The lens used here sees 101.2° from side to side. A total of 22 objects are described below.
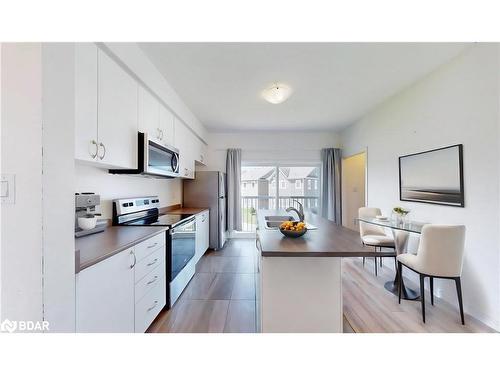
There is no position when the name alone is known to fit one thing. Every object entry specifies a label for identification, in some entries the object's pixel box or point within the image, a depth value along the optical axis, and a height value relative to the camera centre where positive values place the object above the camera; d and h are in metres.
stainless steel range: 2.08 -0.45
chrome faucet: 1.82 -0.23
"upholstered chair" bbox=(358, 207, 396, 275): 2.99 -0.61
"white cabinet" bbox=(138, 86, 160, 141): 2.02 +0.80
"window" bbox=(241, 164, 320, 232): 5.10 +0.07
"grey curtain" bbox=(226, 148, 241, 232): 4.82 +0.17
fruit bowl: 1.47 -0.30
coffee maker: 1.57 -0.19
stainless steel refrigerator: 4.11 -0.13
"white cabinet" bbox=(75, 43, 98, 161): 1.26 +0.57
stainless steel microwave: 1.98 +0.33
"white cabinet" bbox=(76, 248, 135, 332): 1.05 -0.62
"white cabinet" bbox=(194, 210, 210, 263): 3.23 -0.77
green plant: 2.42 -0.27
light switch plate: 0.69 +0.01
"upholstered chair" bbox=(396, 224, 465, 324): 1.79 -0.58
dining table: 2.26 -0.61
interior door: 4.82 +0.04
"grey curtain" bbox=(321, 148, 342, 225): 4.71 +0.09
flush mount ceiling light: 2.52 +1.20
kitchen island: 1.40 -0.72
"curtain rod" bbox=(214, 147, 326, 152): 4.91 +0.96
